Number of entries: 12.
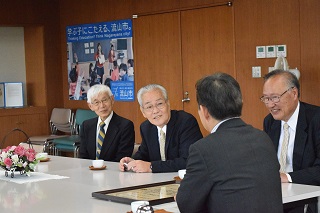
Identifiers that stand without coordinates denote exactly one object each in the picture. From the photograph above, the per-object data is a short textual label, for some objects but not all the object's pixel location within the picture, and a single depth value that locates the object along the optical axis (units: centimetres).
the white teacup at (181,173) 438
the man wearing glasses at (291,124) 462
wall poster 1056
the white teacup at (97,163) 523
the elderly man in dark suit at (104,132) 615
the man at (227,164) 297
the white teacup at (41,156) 525
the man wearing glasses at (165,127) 531
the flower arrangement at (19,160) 493
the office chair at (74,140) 1011
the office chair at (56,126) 1075
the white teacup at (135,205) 327
